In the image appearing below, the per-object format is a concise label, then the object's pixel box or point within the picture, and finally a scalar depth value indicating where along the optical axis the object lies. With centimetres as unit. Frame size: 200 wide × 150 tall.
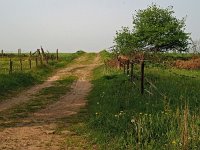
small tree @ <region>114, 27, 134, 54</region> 5394
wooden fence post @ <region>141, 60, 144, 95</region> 1677
